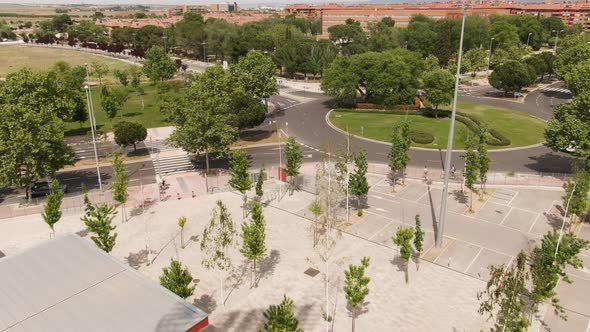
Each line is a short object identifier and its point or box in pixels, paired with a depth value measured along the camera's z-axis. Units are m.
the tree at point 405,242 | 33.62
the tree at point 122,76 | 110.12
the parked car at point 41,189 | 51.09
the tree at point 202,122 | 54.34
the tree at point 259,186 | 47.81
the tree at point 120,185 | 43.91
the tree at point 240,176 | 46.59
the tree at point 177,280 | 28.95
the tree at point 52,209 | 39.69
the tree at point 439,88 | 79.94
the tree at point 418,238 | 35.03
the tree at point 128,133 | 61.81
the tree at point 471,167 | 46.14
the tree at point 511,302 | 21.84
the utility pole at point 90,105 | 45.18
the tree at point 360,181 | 44.38
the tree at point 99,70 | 114.12
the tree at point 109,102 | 77.00
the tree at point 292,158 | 50.02
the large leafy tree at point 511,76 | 98.06
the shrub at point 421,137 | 68.44
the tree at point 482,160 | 46.56
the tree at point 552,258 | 27.67
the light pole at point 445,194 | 34.32
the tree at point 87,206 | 42.97
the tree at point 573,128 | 48.16
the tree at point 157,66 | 111.44
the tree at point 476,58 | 125.06
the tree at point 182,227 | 39.69
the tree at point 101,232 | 34.72
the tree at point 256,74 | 79.50
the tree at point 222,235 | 30.86
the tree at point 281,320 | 22.39
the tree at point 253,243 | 33.06
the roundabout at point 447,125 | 68.56
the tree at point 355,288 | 26.89
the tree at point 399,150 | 49.82
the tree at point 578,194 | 39.09
